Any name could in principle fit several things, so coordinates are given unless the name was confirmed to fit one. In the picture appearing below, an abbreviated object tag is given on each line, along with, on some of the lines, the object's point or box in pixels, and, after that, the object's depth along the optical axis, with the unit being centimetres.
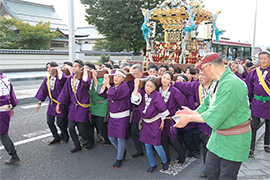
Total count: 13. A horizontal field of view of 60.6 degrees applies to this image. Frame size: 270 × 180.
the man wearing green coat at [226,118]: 211
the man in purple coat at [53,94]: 456
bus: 1810
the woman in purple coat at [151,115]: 345
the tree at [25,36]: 1842
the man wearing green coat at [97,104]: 443
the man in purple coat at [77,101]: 416
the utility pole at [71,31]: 824
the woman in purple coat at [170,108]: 373
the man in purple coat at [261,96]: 418
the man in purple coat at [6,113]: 353
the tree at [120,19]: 1927
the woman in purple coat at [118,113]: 368
